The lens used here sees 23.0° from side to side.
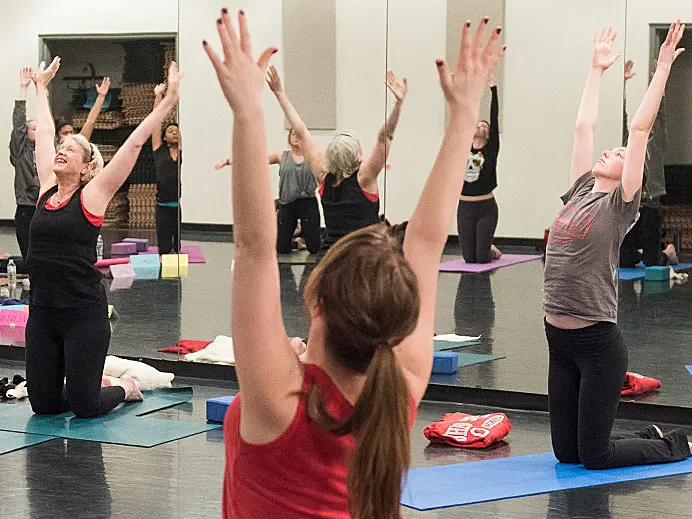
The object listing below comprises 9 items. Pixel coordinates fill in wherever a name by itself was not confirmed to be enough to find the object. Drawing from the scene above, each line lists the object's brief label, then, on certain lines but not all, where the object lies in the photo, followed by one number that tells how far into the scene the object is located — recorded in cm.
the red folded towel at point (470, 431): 699
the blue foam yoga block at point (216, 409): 758
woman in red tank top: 193
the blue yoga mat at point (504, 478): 589
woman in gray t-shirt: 607
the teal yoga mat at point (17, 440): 689
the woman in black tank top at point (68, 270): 731
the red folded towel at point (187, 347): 958
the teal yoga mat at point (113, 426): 716
